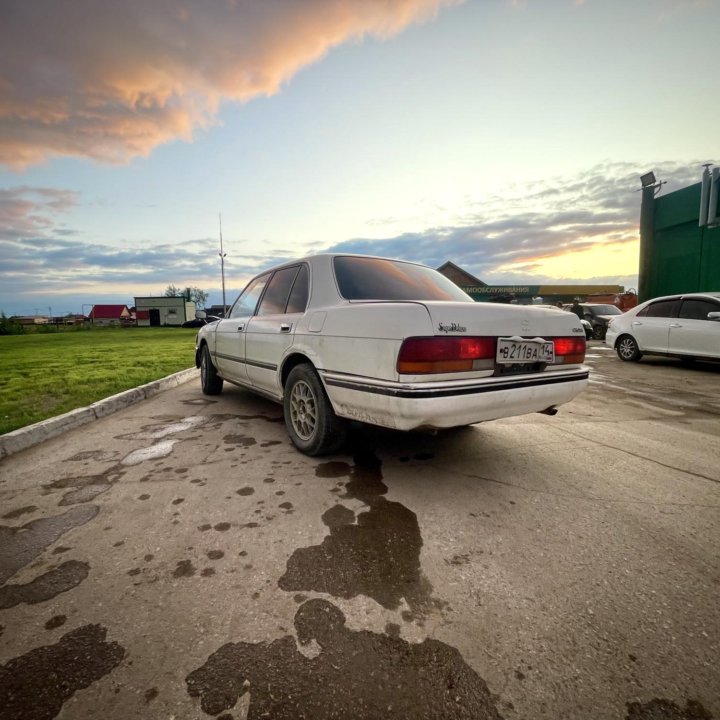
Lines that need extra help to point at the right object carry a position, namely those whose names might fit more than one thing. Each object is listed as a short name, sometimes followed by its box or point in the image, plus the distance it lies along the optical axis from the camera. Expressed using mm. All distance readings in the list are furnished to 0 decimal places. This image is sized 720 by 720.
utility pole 27538
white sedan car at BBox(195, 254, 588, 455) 2211
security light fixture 15552
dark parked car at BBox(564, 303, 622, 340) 15719
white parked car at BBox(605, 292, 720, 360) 7250
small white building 50594
